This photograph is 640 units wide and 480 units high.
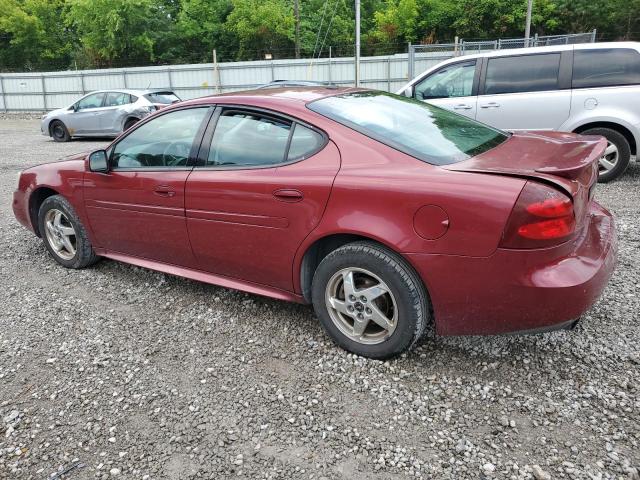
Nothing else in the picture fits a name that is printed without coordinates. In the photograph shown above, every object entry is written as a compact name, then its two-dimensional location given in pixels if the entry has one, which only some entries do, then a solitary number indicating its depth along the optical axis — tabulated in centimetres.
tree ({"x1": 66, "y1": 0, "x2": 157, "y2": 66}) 3766
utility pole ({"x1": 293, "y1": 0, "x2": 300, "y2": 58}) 3717
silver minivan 650
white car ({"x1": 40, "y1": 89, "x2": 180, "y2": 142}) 1448
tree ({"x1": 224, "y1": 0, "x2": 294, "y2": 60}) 4056
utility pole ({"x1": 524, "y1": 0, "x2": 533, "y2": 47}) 2132
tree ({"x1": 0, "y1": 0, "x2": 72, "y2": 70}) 4288
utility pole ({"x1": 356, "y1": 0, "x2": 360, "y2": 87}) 1453
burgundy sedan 249
